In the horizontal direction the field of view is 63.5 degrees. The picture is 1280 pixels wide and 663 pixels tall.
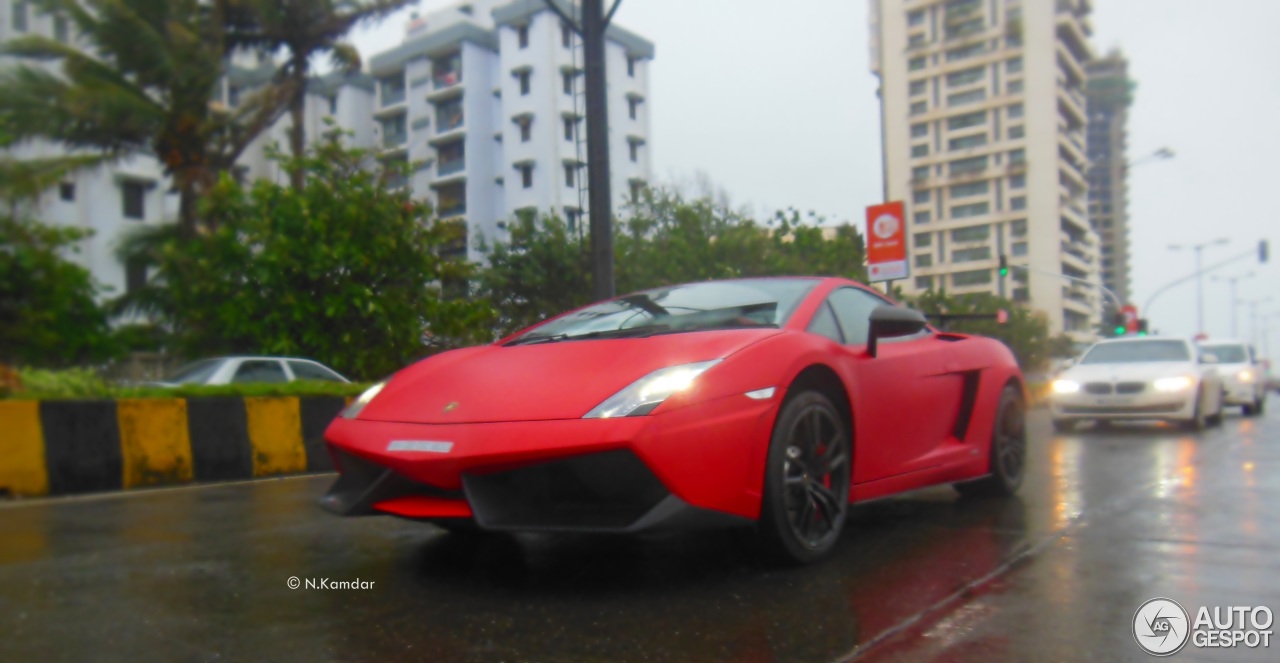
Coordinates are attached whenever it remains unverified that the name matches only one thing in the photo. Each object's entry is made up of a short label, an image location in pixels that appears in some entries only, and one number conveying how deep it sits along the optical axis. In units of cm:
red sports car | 333
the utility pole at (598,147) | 1058
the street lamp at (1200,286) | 5515
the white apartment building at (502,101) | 4697
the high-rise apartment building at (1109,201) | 5503
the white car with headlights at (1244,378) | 1703
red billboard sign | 1670
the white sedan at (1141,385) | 1188
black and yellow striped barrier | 735
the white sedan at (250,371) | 1326
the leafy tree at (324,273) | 1468
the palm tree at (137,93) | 2103
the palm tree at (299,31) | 2388
